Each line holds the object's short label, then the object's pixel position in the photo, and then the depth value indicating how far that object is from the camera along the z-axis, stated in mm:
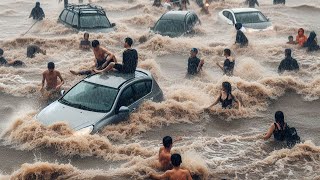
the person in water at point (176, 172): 7026
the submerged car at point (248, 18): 19723
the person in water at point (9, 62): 15258
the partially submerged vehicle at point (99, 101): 9312
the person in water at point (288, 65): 14453
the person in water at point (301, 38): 17625
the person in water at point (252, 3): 28094
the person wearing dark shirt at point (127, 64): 10766
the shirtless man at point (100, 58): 11527
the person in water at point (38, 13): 23814
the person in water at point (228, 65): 14000
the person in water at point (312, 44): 17167
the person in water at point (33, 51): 16531
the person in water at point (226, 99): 11180
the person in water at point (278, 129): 9125
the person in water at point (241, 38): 16891
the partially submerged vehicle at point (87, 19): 18906
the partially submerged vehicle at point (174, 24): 18672
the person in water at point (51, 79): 12047
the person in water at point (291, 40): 18125
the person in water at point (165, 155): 7860
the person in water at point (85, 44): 17344
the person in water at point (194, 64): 13906
